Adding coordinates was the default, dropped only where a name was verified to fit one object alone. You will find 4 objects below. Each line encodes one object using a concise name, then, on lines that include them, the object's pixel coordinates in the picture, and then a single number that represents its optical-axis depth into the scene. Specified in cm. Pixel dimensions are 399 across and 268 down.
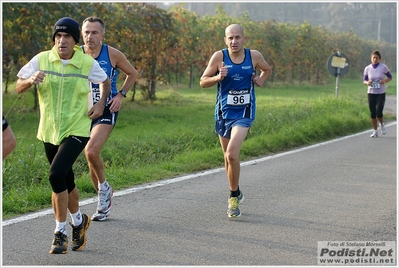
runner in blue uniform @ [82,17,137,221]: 1415
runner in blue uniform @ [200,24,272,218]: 1507
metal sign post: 4284
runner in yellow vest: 1160
